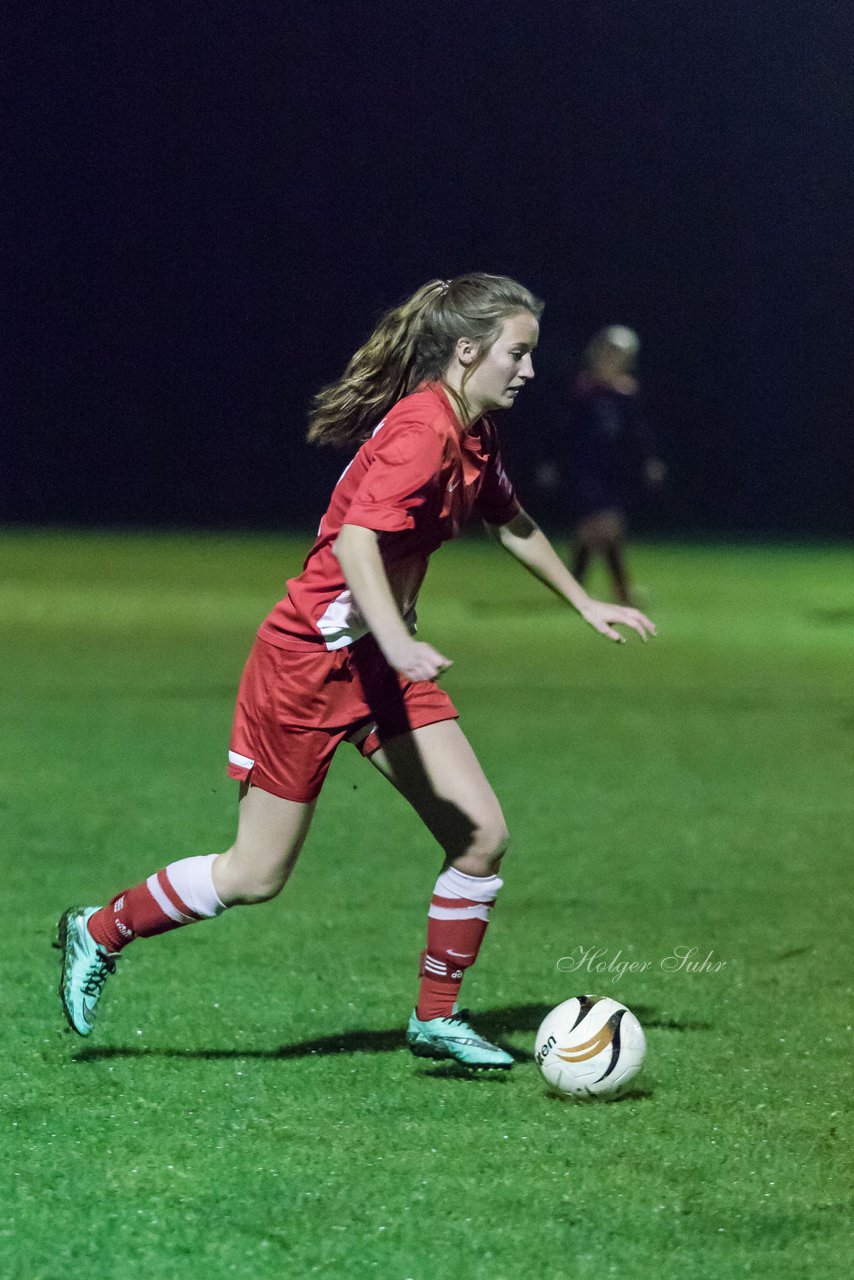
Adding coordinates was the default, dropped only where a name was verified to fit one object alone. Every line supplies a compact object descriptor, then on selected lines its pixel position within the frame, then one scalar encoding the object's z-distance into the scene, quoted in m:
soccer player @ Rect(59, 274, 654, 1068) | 8.77
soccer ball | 8.55
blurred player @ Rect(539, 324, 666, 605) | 30.89
